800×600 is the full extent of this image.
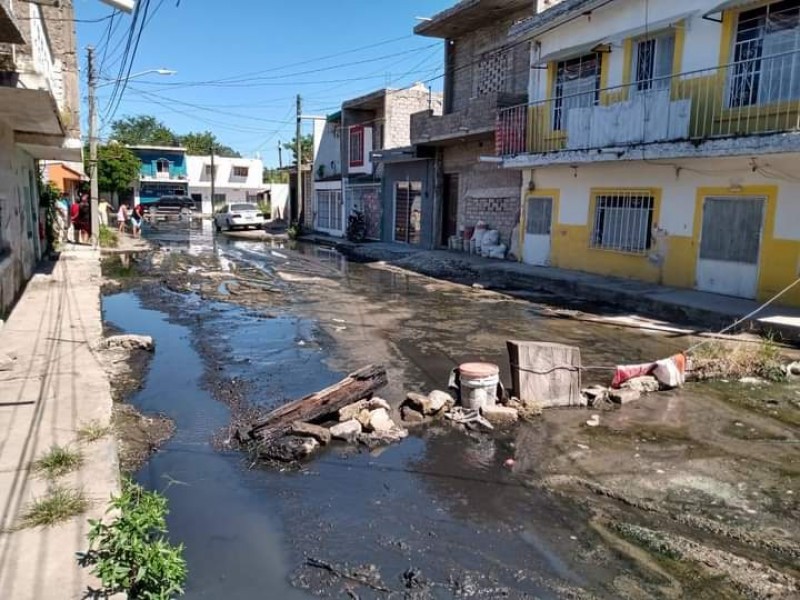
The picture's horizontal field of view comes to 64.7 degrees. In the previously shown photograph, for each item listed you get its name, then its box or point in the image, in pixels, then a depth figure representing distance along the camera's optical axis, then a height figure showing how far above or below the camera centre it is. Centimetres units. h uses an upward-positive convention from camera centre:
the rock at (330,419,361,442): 610 -220
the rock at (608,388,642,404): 733 -216
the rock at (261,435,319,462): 561 -222
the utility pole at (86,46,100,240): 2434 +177
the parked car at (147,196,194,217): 5653 -88
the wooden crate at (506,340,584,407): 709 -185
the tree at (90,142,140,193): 4522 +203
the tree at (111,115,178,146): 8756 +917
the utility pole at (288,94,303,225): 3741 +324
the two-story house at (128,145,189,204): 6291 +233
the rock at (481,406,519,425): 661 -218
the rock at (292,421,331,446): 596 -216
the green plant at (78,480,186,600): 293 -169
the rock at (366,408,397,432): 625 -217
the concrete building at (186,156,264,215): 6740 +199
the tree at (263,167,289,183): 8700 +331
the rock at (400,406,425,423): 665 -223
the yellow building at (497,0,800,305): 1223 +157
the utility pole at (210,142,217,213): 6189 +137
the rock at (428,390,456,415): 674 -211
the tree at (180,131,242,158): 8894 +802
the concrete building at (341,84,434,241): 2991 +315
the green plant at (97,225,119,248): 2593 -180
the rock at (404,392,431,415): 673 -212
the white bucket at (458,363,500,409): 667 -189
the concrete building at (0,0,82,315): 870 +132
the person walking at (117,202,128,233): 3350 -112
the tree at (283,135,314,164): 7430 +652
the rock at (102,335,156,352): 919 -212
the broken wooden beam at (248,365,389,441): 600 -202
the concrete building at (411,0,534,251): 2075 +306
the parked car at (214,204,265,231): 3856 -111
